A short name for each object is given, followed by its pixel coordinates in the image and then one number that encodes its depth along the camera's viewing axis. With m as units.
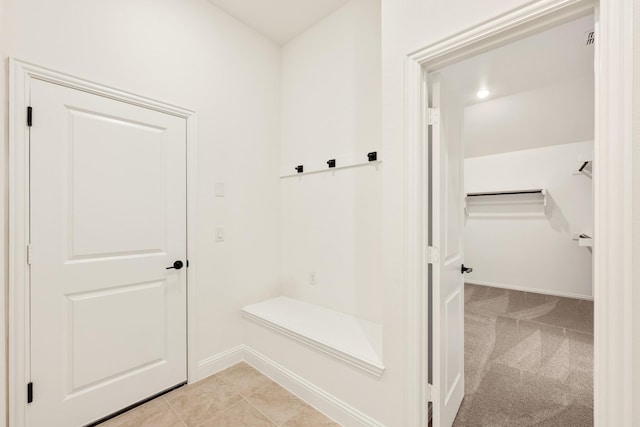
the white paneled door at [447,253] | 1.45
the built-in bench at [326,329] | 1.67
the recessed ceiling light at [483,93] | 3.50
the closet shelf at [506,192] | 4.21
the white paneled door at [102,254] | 1.55
